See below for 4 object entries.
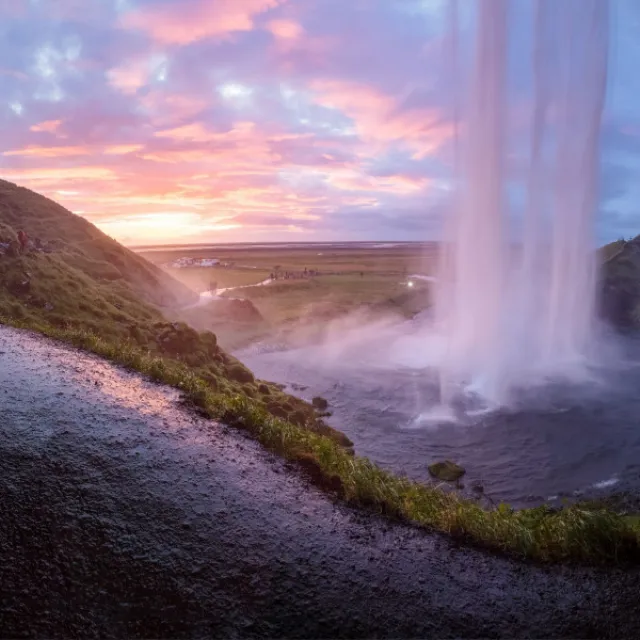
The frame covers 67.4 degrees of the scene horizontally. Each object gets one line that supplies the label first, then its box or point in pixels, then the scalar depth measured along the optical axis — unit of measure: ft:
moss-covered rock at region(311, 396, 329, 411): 124.57
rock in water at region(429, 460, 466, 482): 83.35
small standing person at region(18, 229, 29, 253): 110.60
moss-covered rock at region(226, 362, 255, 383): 108.37
